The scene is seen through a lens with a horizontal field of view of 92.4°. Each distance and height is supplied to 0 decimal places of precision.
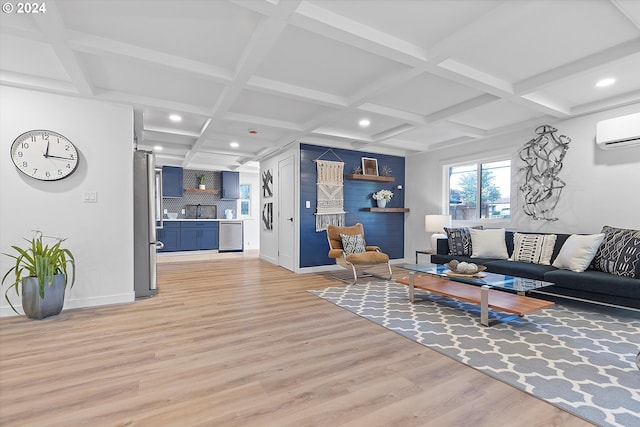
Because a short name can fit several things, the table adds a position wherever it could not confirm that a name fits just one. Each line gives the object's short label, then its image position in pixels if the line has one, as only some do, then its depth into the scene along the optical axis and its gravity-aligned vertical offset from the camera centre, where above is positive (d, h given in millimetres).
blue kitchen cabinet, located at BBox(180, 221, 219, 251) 8102 -726
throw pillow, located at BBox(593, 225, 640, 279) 3066 -464
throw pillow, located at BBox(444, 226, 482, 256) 4656 -491
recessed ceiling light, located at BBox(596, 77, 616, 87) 3227 +1365
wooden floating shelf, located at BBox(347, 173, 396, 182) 6051 +632
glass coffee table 2699 -841
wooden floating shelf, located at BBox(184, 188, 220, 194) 8528 +511
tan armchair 4609 -703
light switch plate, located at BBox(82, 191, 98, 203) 3424 +132
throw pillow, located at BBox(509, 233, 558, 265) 3967 -517
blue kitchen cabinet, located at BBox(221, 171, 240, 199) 8961 +699
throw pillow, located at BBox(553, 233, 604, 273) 3385 -478
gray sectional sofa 2896 -750
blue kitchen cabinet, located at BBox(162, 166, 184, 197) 8147 +735
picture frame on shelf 6312 +893
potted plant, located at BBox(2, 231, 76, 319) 2910 -679
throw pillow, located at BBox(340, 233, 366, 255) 4910 -578
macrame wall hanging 5773 +277
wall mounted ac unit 3491 +909
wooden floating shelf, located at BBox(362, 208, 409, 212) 6285 -5
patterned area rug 1728 -1071
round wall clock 3125 +559
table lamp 5431 -255
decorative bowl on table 3272 -661
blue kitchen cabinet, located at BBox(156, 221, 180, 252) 7801 -701
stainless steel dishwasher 8602 -788
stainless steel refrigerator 3881 -201
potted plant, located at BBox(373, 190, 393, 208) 6352 +245
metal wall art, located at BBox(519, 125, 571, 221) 4324 +557
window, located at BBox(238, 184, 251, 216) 9758 +302
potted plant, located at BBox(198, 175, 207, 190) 8805 +731
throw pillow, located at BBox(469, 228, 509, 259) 4404 -509
